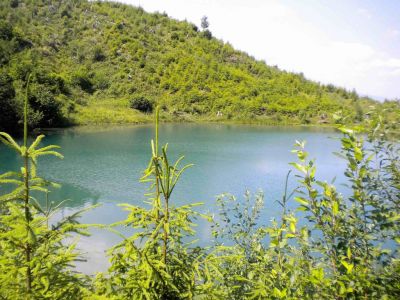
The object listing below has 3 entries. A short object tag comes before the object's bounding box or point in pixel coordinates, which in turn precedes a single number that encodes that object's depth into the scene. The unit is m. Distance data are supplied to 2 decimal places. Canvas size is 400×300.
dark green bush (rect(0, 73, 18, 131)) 22.08
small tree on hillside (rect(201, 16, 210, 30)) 54.38
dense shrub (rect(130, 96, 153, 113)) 38.38
